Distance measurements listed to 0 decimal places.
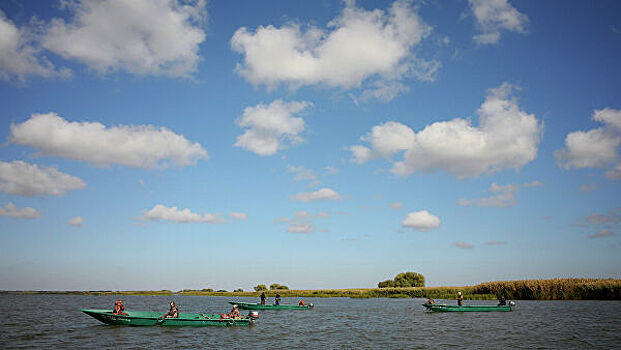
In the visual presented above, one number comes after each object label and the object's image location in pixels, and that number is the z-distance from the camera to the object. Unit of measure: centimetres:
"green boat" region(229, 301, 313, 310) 5719
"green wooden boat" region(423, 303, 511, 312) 5289
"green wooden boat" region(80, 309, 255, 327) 3591
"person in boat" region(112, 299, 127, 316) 3639
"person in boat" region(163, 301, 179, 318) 3706
